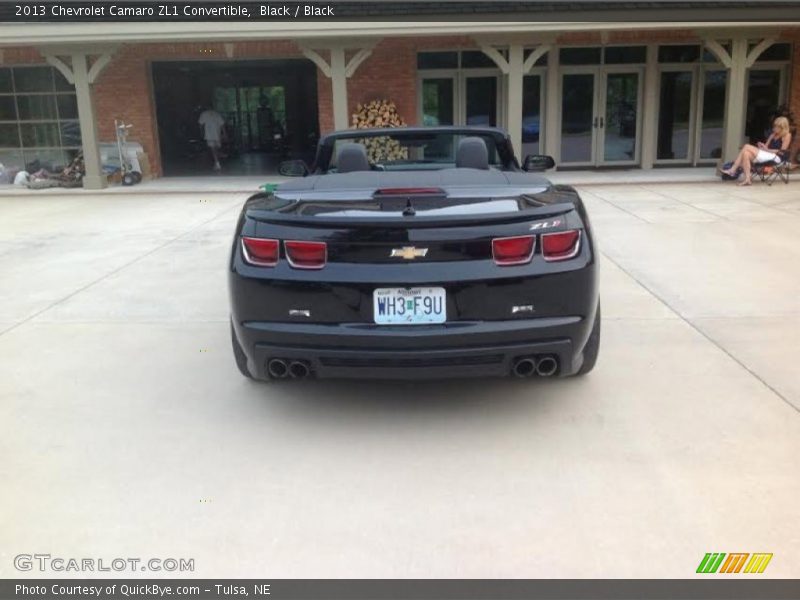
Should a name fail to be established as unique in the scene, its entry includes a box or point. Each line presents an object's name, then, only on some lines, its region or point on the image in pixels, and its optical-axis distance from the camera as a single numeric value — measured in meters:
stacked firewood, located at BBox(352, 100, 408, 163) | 16.56
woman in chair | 13.45
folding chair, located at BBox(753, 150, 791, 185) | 13.62
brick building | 16.70
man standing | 18.44
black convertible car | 3.36
